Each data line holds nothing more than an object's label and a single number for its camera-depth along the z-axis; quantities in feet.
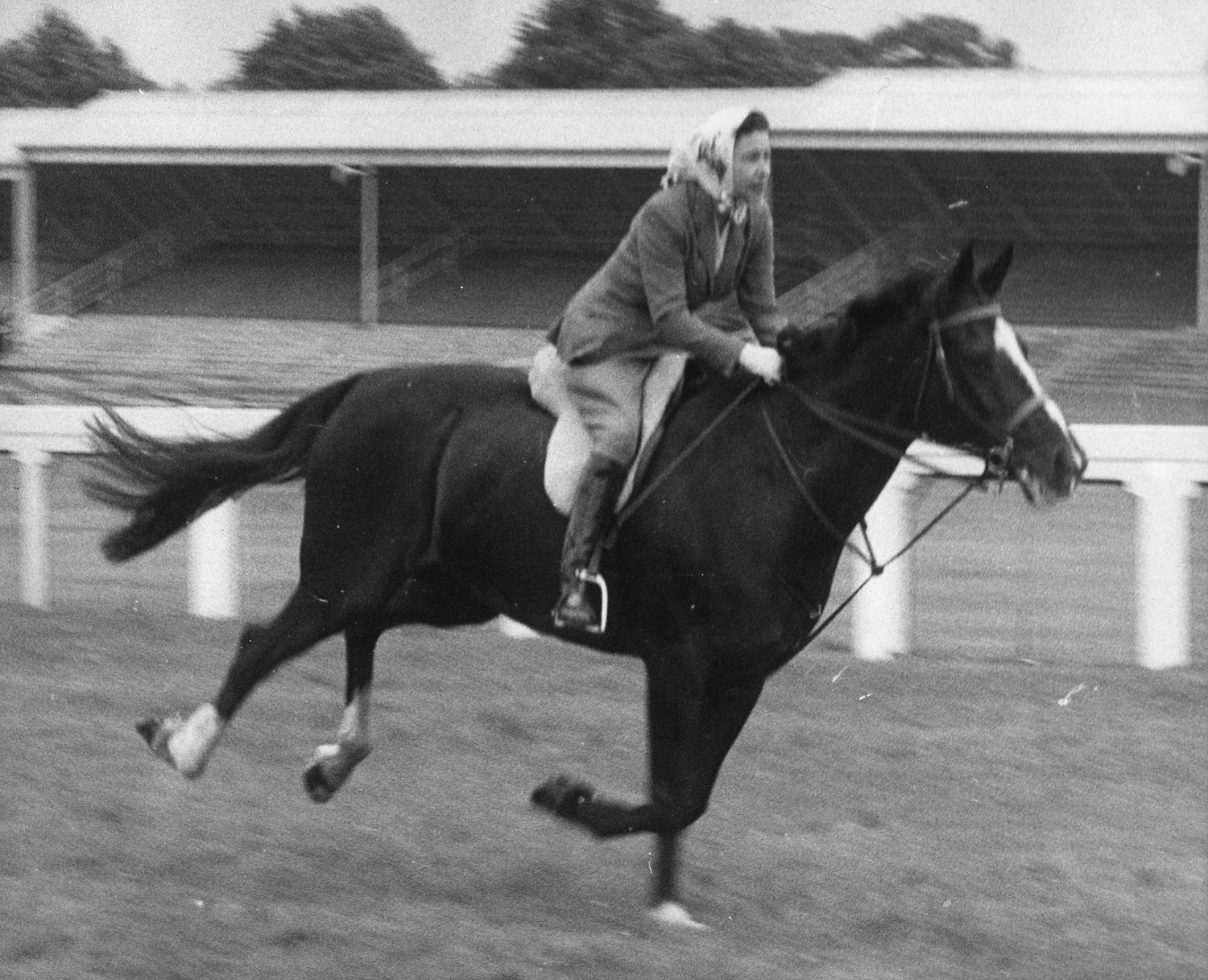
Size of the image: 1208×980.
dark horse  31.63
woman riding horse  32.90
